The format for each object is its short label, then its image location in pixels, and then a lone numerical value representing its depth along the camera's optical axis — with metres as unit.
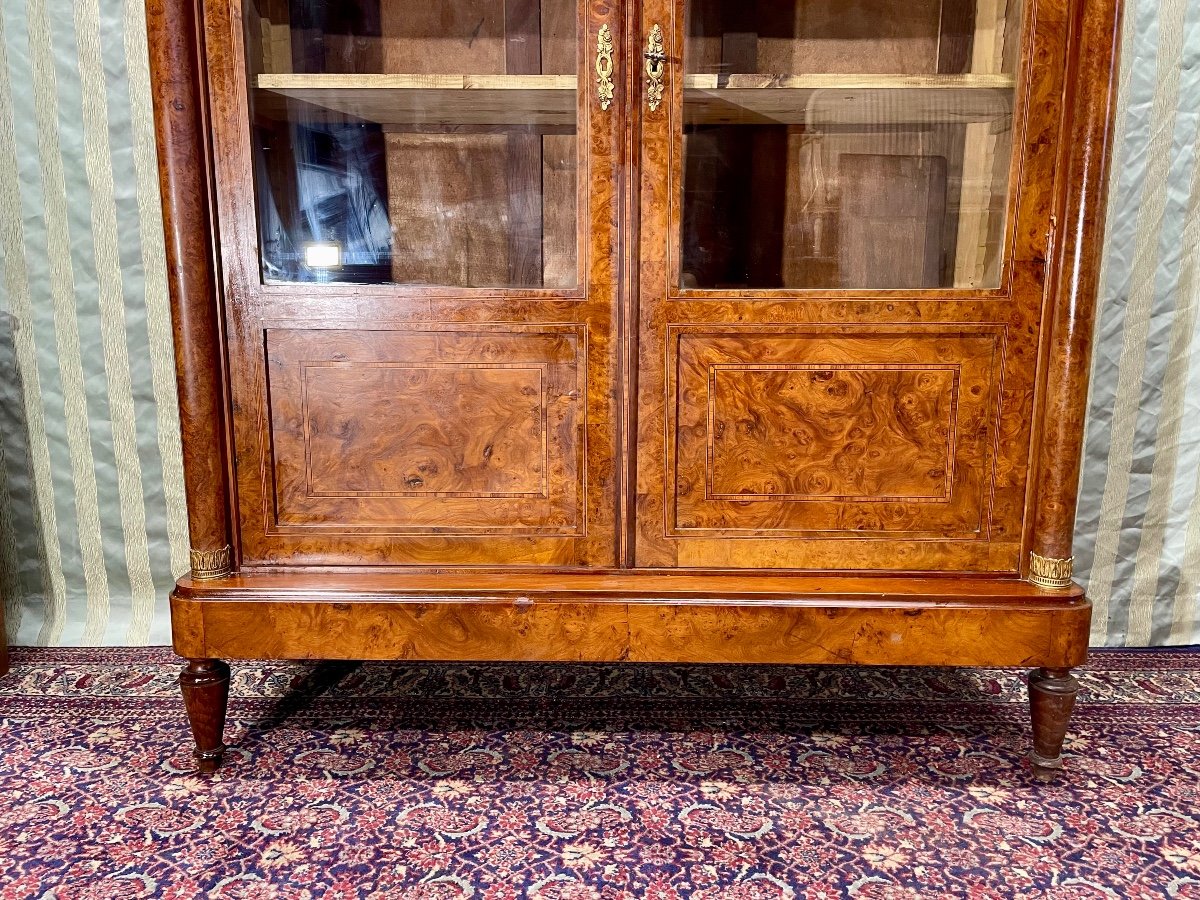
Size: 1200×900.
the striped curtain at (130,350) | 1.60
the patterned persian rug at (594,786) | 1.06
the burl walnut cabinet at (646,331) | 1.18
